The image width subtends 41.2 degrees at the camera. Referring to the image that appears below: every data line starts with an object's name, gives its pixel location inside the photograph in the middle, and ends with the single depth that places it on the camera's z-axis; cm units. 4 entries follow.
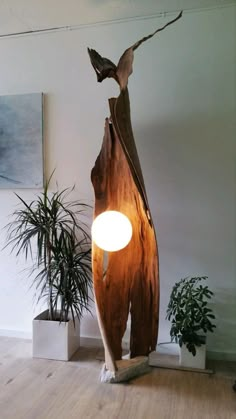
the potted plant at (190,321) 230
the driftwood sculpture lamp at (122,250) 203
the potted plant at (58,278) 245
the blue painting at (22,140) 285
